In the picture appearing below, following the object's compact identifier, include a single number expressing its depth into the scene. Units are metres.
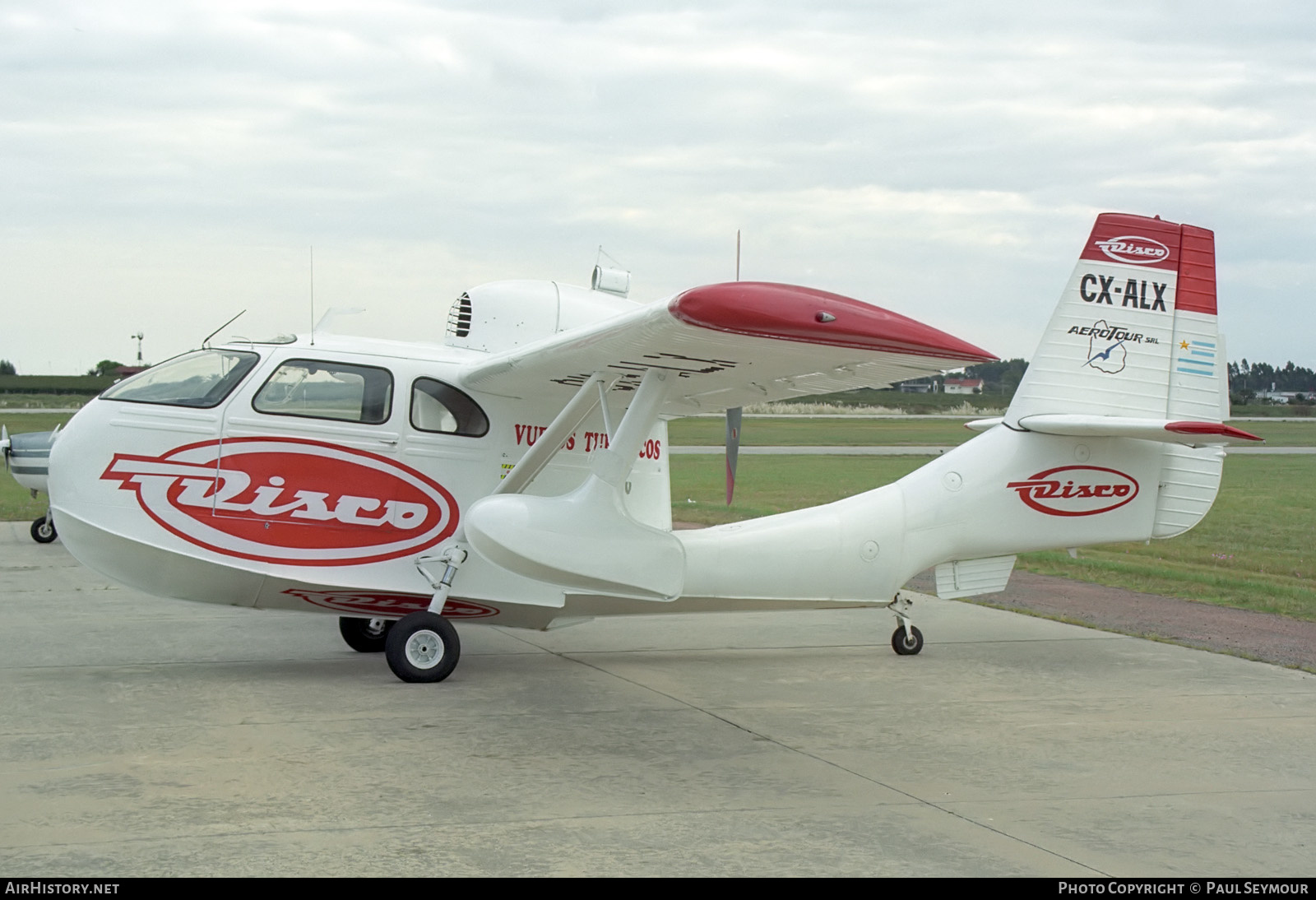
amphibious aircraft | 7.72
